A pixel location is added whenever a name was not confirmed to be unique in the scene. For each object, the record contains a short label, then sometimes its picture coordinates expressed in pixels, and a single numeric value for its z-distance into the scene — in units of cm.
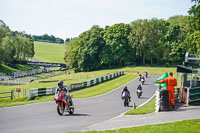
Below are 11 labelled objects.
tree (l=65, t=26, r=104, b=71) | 8306
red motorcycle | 1388
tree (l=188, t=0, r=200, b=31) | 2588
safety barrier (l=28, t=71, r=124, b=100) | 2744
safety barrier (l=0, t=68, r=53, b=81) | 6969
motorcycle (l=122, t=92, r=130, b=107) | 1977
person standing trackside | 1530
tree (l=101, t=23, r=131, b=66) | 8206
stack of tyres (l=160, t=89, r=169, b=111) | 1459
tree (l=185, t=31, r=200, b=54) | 2853
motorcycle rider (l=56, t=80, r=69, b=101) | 1410
